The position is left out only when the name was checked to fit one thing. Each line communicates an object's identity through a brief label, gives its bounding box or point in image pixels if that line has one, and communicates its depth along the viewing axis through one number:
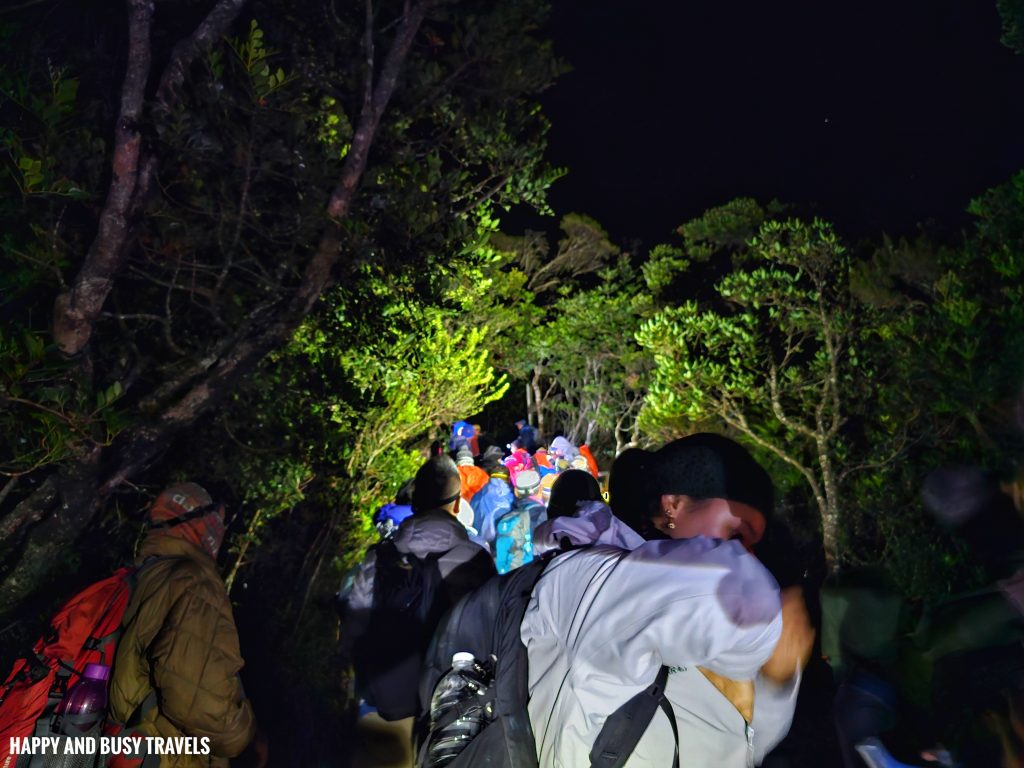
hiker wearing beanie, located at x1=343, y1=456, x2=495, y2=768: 3.19
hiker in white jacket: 1.46
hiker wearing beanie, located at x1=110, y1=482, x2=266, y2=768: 2.36
